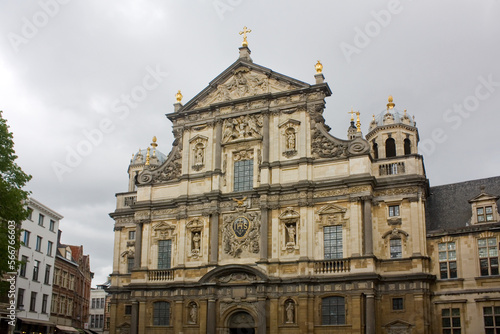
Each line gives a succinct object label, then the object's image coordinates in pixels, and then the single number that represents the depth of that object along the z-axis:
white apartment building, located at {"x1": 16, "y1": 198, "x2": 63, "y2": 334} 38.22
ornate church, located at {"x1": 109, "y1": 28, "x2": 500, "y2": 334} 28.86
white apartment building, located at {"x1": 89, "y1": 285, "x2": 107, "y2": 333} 75.00
